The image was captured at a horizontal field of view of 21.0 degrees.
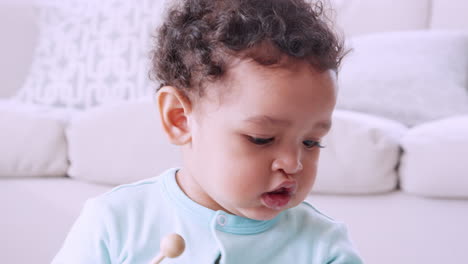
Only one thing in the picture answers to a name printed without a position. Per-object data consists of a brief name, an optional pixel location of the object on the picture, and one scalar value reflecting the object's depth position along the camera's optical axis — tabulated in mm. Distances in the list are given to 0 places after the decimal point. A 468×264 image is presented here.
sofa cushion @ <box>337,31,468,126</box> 1600
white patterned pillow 1883
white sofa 1352
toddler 1079
